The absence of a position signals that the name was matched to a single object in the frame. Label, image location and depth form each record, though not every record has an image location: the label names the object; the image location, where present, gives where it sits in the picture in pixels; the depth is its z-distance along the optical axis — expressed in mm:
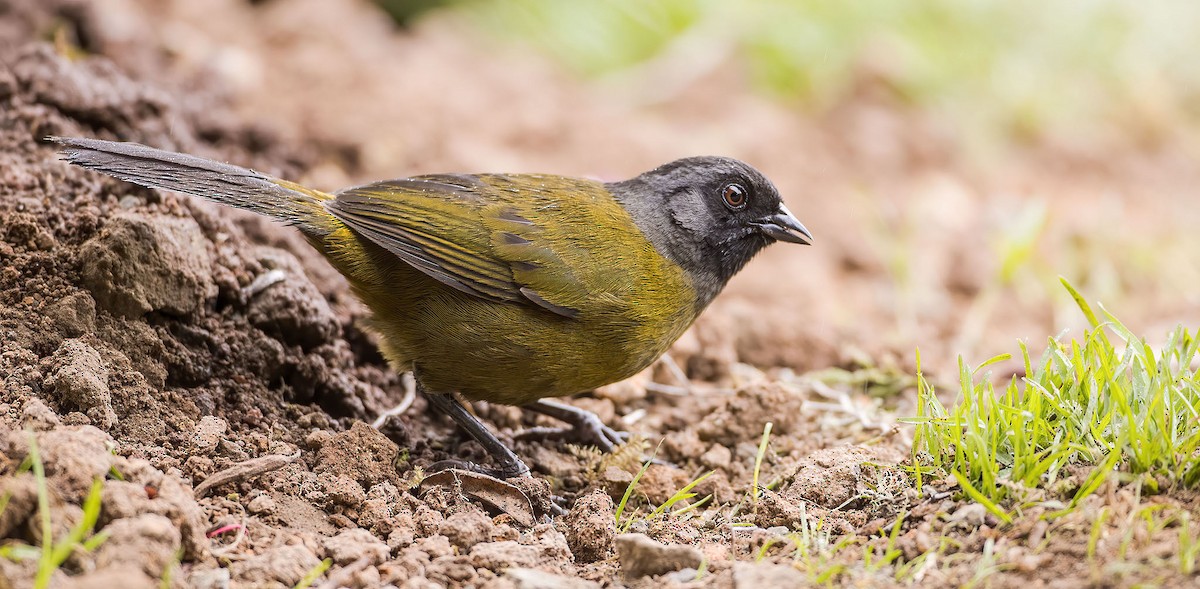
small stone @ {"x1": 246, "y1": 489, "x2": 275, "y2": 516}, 6566
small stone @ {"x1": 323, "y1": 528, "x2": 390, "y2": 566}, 6211
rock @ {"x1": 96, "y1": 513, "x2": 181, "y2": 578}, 5191
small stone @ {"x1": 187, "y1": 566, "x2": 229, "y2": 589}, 5637
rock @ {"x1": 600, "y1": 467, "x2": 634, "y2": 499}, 7937
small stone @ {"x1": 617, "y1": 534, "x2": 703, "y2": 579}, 6156
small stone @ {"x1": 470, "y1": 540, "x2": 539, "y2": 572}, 6332
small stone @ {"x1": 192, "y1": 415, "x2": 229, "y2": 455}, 7043
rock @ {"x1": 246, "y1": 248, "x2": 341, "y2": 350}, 8414
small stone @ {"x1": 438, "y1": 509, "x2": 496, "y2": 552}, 6637
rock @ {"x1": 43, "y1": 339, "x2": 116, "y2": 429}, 6770
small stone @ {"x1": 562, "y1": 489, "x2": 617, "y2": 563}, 6879
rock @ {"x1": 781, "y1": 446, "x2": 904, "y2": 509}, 7316
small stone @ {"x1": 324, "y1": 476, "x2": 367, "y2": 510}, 6945
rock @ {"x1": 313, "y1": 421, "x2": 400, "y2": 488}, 7336
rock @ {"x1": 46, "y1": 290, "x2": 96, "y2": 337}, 7355
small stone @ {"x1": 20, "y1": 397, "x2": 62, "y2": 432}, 6270
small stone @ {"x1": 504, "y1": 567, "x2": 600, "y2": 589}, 5805
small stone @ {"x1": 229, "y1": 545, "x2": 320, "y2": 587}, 5793
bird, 8156
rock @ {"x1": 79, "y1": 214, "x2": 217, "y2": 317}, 7574
